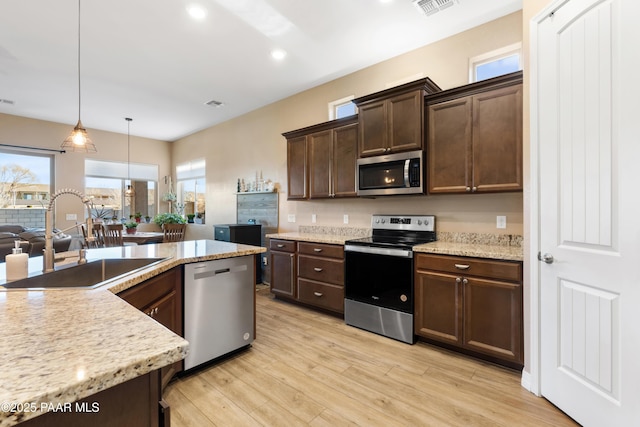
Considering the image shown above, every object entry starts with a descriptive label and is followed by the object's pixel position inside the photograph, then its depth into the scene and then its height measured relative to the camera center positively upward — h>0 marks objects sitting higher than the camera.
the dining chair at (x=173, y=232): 4.96 -0.31
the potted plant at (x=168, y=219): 6.02 -0.10
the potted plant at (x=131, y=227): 5.06 -0.22
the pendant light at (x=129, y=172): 6.41 +0.94
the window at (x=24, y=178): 5.30 +0.67
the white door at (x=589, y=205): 1.43 +0.04
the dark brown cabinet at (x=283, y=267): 3.68 -0.69
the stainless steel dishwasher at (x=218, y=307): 2.14 -0.72
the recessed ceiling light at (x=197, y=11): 2.55 +1.79
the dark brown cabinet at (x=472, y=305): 2.18 -0.74
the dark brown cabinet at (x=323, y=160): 3.46 +0.68
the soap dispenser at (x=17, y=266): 1.34 -0.24
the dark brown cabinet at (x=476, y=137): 2.38 +0.65
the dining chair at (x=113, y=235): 4.45 -0.32
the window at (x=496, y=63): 2.69 +1.43
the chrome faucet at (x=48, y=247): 1.53 -0.17
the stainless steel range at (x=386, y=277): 2.69 -0.62
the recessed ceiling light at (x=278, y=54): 3.30 +1.81
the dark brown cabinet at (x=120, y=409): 0.62 -0.44
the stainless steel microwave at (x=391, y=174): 2.84 +0.40
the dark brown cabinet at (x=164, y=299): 1.59 -0.52
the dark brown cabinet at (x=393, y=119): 2.81 +0.96
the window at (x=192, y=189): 6.52 +0.58
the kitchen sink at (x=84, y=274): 1.35 -0.33
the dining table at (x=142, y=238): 4.67 -0.38
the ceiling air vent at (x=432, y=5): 2.49 +1.78
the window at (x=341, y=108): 3.89 +1.42
